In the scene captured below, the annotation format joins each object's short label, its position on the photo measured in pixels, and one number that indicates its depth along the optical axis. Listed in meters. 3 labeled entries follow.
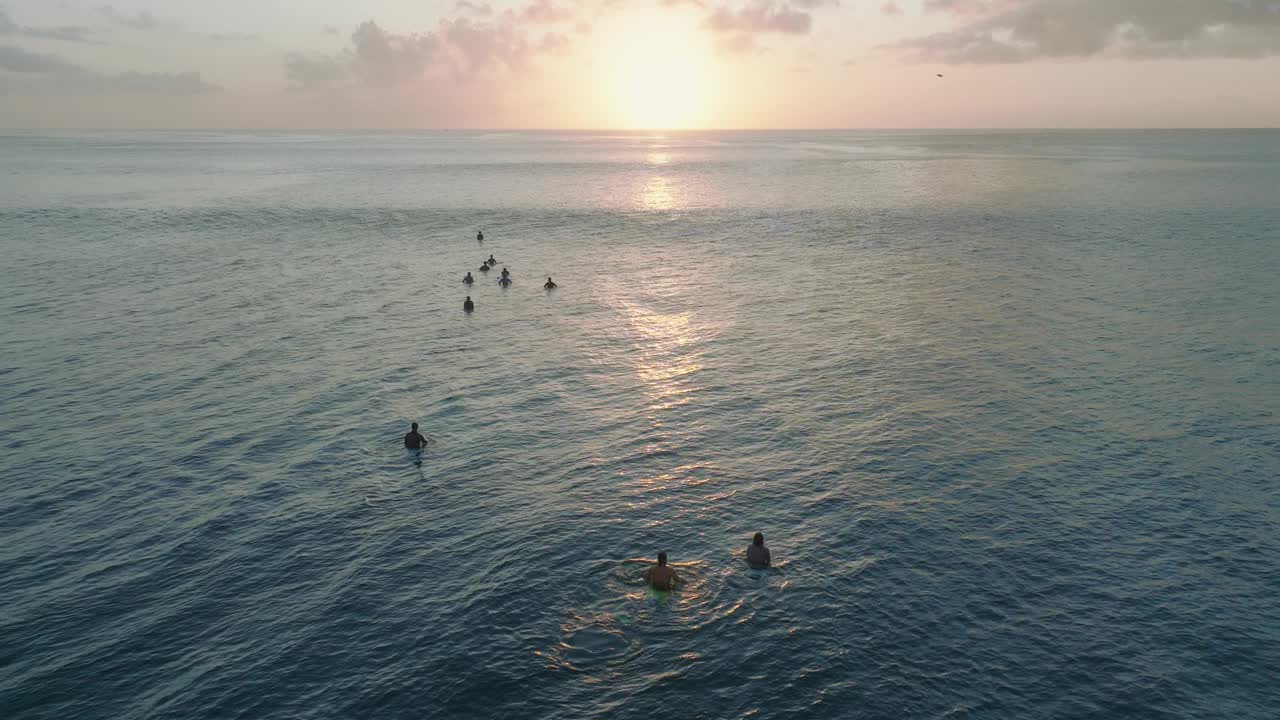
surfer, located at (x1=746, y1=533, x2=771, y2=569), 34.66
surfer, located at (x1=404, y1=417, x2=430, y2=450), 46.03
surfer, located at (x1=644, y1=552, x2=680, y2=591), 32.78
